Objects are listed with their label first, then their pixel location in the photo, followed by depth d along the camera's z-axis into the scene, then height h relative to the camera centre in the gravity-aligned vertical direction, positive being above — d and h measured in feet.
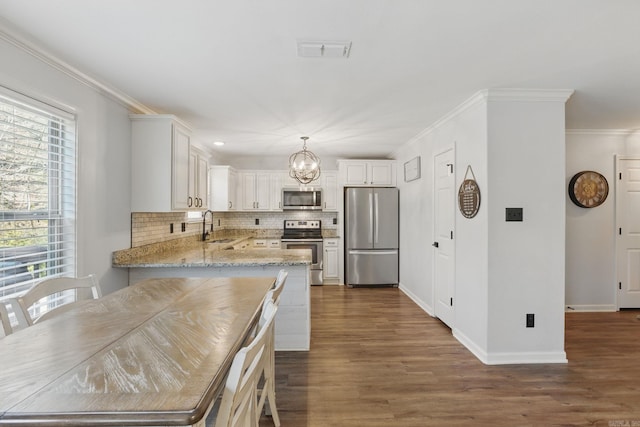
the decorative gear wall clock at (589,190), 13.15 +0.93
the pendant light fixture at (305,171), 12.95 +1.74
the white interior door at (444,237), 11.20 -0.92
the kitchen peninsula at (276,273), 9.56 -1.90
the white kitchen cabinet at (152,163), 10.12 +1.57
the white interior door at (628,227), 13.35 -0.62
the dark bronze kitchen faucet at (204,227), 16.56 -0.79
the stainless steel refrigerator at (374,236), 17.56 -1.32
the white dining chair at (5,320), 4.36 -1.50
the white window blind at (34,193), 6.21 +0.43
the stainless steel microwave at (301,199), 18.74 +0.78
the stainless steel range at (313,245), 18.04 -1.89
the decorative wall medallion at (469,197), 9.43 +0.48
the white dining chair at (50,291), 4.81 -1.40
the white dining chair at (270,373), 5.65 -3.16
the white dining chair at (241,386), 2.75 -1.58
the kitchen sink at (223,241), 16.24 -1.50
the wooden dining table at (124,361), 2.49 -1.58
